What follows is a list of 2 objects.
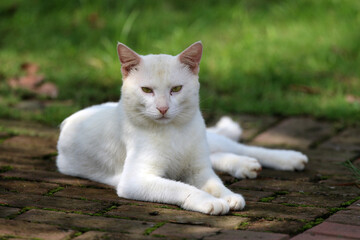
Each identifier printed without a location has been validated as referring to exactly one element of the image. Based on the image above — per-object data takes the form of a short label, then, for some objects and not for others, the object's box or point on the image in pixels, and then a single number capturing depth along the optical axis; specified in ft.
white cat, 22.44
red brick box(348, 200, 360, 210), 21.99
